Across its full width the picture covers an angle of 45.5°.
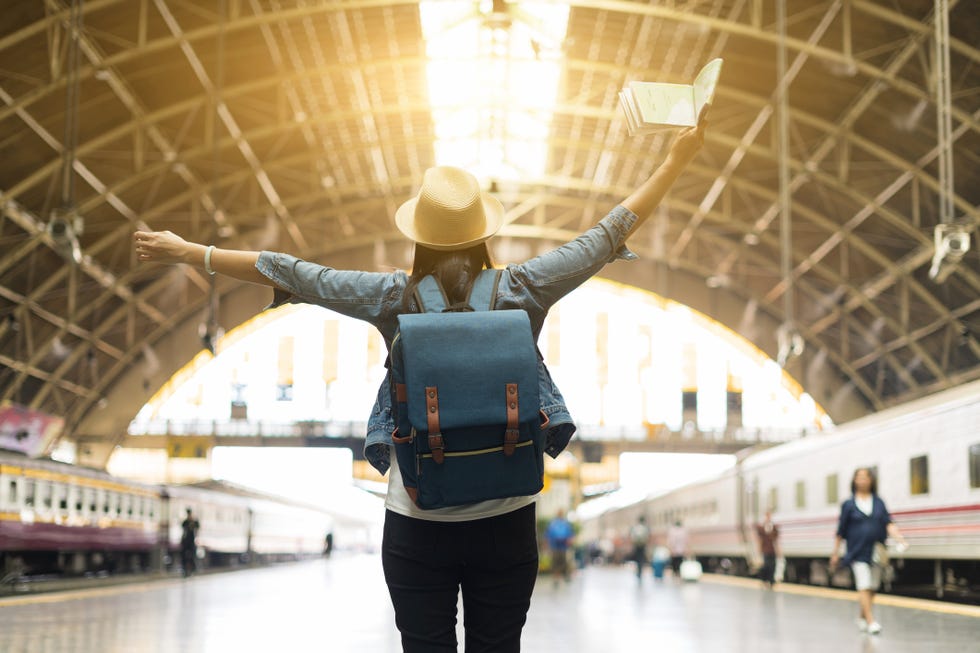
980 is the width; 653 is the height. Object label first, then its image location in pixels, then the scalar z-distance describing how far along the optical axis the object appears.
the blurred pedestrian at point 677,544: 28.00
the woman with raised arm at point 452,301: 2.92
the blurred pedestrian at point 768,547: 21.83
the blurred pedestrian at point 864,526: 11.19
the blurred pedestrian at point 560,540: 25.64
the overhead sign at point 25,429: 33.31
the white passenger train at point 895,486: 15.30
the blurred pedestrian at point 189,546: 26.44
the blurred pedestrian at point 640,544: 25.45
